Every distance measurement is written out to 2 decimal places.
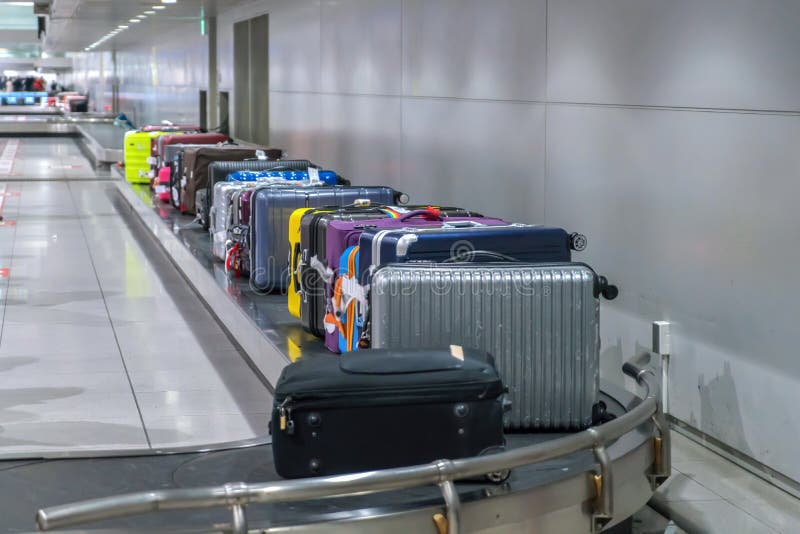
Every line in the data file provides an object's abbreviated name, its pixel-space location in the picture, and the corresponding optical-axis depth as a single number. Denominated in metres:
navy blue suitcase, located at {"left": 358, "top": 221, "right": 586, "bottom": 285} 4.45
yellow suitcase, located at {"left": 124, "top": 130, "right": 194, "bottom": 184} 16.03
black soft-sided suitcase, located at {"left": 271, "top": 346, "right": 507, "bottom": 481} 3.37
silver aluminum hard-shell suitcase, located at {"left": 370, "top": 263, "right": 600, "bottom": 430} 3.94
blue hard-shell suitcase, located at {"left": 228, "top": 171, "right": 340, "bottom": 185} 8.66
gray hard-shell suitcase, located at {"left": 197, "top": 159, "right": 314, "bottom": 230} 9.41
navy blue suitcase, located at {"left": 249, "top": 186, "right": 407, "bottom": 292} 7.02
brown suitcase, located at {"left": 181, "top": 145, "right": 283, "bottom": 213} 10.95
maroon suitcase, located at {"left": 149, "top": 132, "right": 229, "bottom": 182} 13.64
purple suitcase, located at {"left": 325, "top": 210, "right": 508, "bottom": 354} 5.05
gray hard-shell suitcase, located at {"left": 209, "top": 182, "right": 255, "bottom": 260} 8.09
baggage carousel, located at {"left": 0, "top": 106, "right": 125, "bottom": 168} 23.86
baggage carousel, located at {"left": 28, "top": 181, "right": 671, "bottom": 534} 2.77
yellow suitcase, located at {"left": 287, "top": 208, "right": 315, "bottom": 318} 6.09
